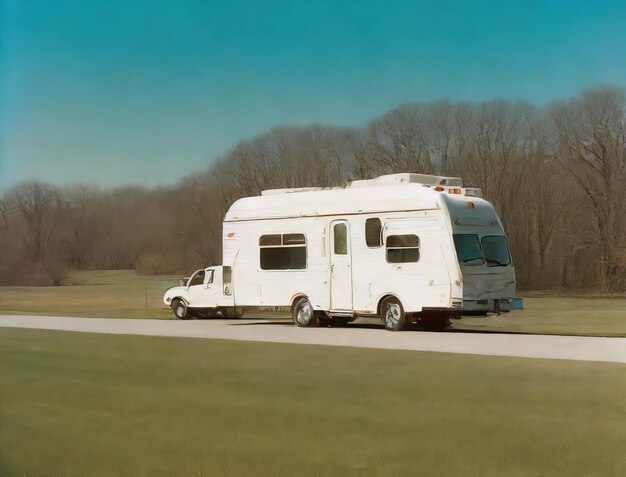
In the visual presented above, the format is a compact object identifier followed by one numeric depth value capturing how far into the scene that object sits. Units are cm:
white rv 1440
